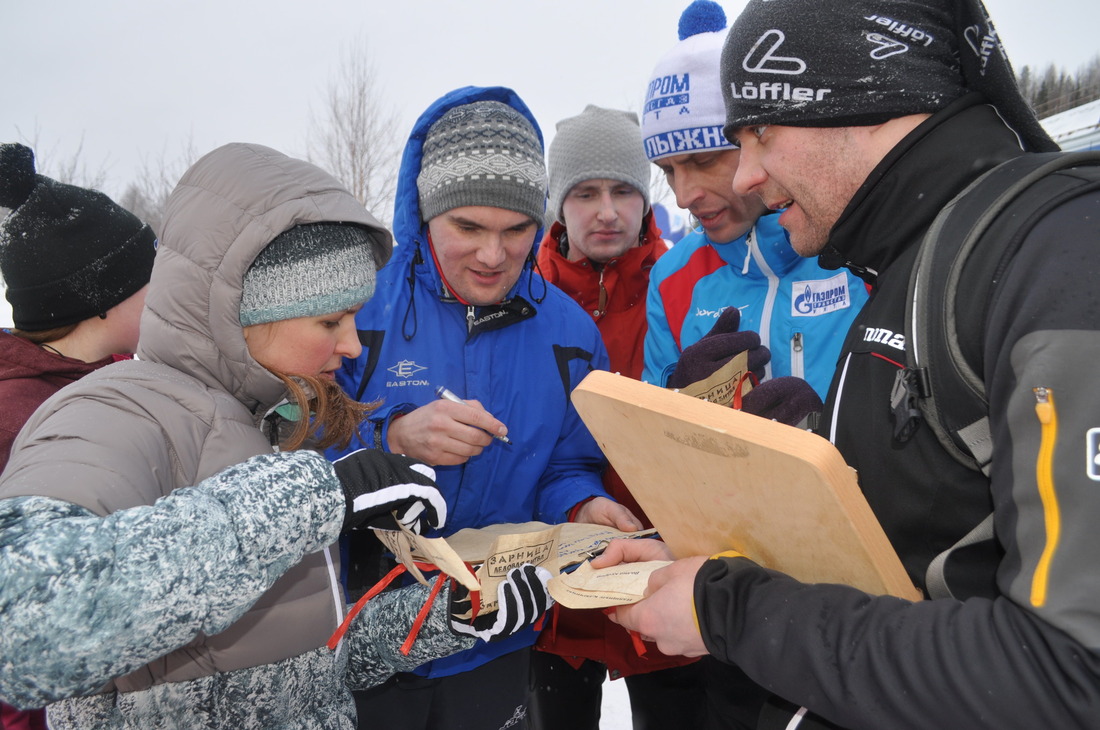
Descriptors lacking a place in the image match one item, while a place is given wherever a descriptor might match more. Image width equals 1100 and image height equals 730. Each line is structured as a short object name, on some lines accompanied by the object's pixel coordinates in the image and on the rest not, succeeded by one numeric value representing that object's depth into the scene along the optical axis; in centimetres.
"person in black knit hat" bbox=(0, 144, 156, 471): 230
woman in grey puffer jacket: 100
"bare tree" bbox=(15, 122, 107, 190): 1673
